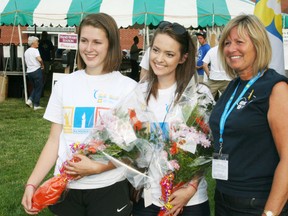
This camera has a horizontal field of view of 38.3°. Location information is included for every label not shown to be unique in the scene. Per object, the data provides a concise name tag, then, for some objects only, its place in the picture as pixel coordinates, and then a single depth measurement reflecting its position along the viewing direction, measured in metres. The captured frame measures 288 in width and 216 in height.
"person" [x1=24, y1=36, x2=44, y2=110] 11.08
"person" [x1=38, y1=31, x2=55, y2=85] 13.46
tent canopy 10.36
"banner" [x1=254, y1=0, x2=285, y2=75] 3.19
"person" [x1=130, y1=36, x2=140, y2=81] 16.45
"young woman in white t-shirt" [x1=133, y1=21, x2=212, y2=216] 2.23
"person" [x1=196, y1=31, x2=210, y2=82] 11.17
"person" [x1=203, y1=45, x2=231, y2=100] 9.09
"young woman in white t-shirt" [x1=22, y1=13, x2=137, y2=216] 2.17
